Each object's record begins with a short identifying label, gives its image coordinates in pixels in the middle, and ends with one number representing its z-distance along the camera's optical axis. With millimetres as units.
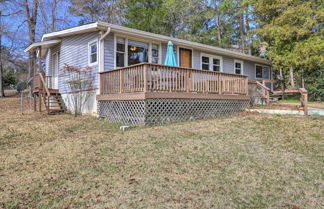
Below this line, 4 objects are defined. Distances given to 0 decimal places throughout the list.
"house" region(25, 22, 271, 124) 7641
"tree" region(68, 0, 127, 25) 23375
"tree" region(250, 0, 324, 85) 13320
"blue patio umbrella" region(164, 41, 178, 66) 10084
